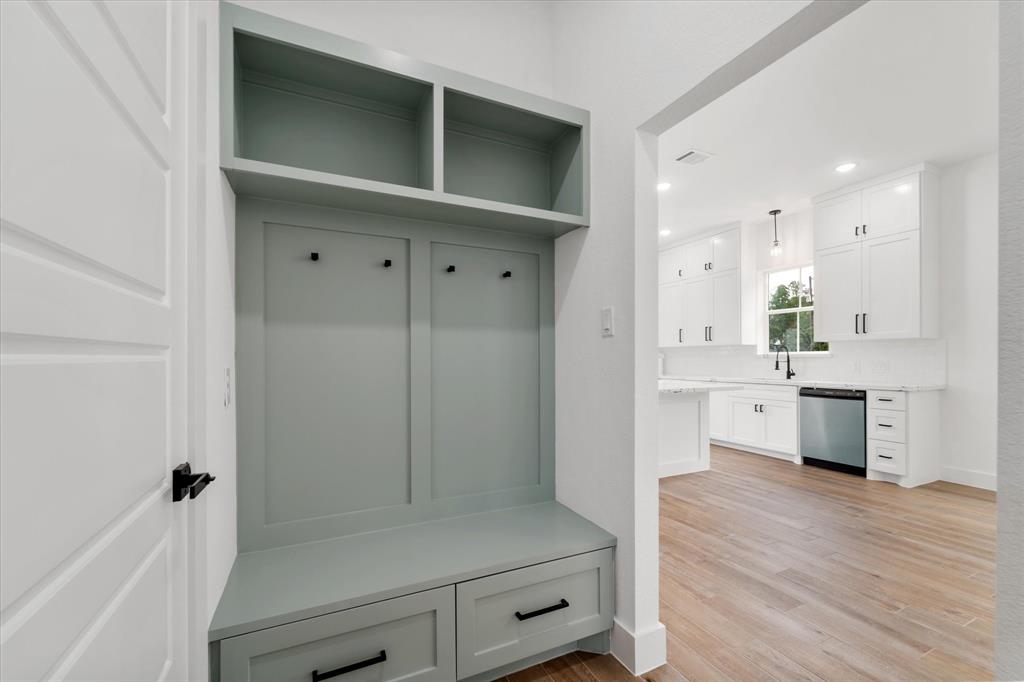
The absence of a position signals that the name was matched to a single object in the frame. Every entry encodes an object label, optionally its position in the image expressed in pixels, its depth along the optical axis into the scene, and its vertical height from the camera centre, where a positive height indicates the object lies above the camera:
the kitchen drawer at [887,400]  4.18 -0.57
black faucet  5.55 -0.36
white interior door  0.51 +0.00
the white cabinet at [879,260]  4.21 +0.82
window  5.53 +0.39
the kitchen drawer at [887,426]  4.17 -0.81
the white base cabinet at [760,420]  5.14 -0.98
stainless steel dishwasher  4.50 -0.93
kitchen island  4.27 -0.87
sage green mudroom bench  1.48 -0.14
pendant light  5.70 +1.22
